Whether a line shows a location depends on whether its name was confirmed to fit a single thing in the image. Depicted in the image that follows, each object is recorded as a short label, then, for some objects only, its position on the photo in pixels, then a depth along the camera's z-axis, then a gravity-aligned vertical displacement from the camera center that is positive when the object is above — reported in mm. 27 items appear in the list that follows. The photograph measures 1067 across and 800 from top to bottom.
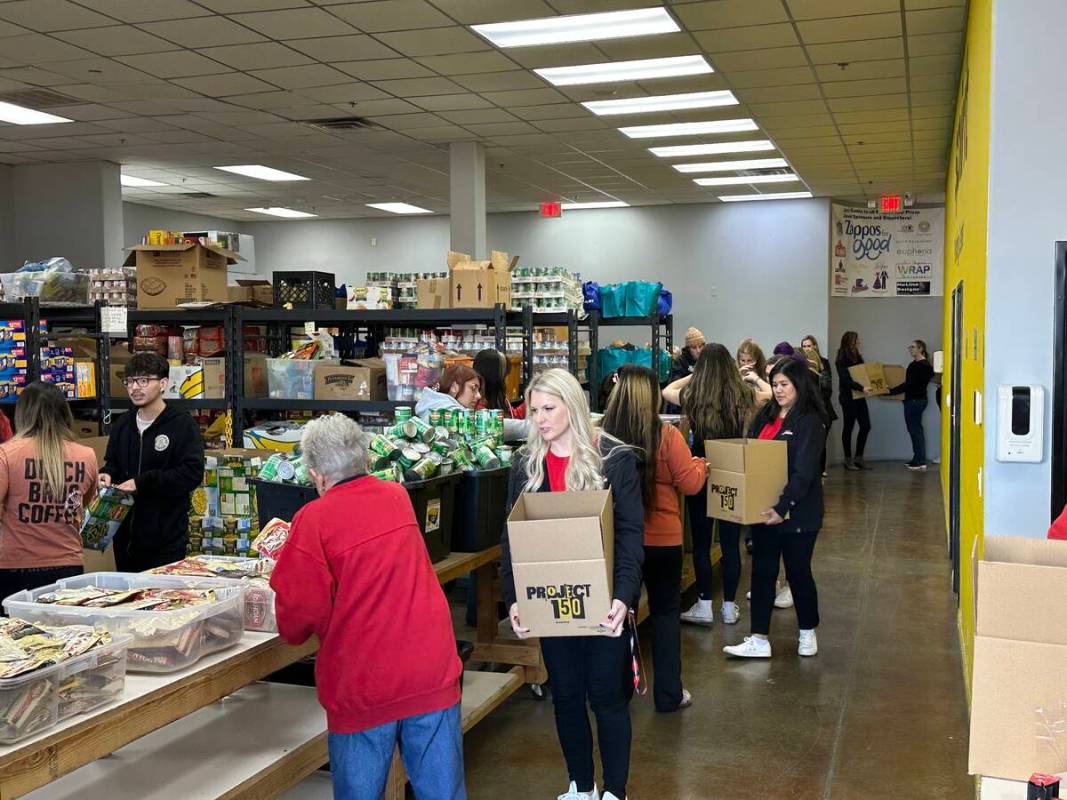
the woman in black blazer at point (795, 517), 5148 -766
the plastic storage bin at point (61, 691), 2090 -666
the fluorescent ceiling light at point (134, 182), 13352 +2346
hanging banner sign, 14633 +1436
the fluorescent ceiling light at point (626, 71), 7918 +2186
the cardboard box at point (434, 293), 7215 +476
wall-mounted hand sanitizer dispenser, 3789 -246
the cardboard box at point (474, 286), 7133 +510
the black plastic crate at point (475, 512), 4242 -594
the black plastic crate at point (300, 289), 7078 +501
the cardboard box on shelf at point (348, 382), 6645 -111
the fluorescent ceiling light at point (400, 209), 15719 +2325
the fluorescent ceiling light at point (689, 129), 10023 +2199
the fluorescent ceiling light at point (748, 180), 13172 +2227
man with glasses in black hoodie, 4496 -429
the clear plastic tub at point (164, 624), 2518 -618
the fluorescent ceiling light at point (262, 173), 12453 +2293
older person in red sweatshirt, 2561 -625
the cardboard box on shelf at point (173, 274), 7082 +614
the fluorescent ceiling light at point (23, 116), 9484 +2299
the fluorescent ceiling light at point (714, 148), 11078 +2220
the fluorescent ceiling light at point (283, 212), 16125 +2346
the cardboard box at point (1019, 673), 1891 -567
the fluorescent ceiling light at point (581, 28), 6836 +2189
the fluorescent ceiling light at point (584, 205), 15477 +2269
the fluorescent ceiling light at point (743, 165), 12102 +2229
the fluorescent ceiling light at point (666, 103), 8977 +2193
